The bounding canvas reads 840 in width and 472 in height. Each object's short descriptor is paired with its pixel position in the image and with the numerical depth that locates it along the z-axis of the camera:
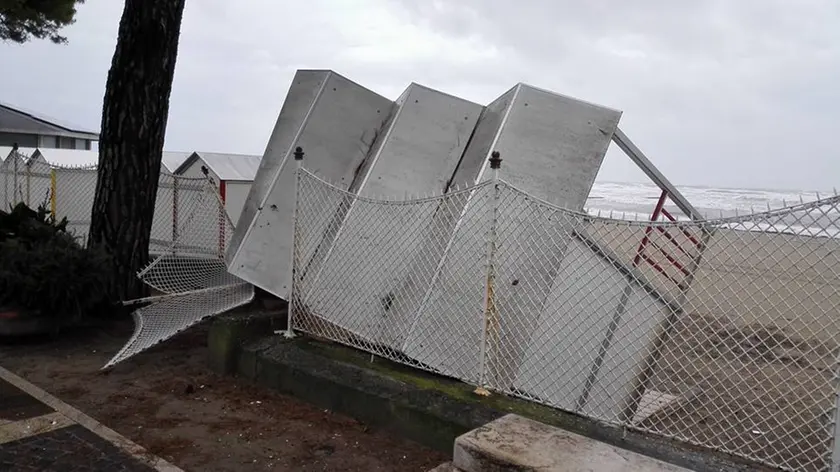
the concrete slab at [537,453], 2.62
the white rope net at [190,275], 5.62
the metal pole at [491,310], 3.88
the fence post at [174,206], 8.06
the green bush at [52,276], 5.82
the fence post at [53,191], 9.64
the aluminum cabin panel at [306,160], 5.35
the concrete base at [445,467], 2.97
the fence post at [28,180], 10.66
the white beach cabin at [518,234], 4.23
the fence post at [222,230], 7.34
